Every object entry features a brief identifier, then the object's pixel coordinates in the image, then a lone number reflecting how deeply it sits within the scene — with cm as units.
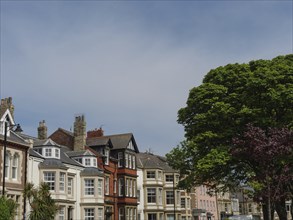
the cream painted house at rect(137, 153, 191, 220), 6644
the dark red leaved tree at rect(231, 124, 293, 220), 2712
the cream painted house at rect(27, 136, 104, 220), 4409
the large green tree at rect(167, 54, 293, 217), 3441
